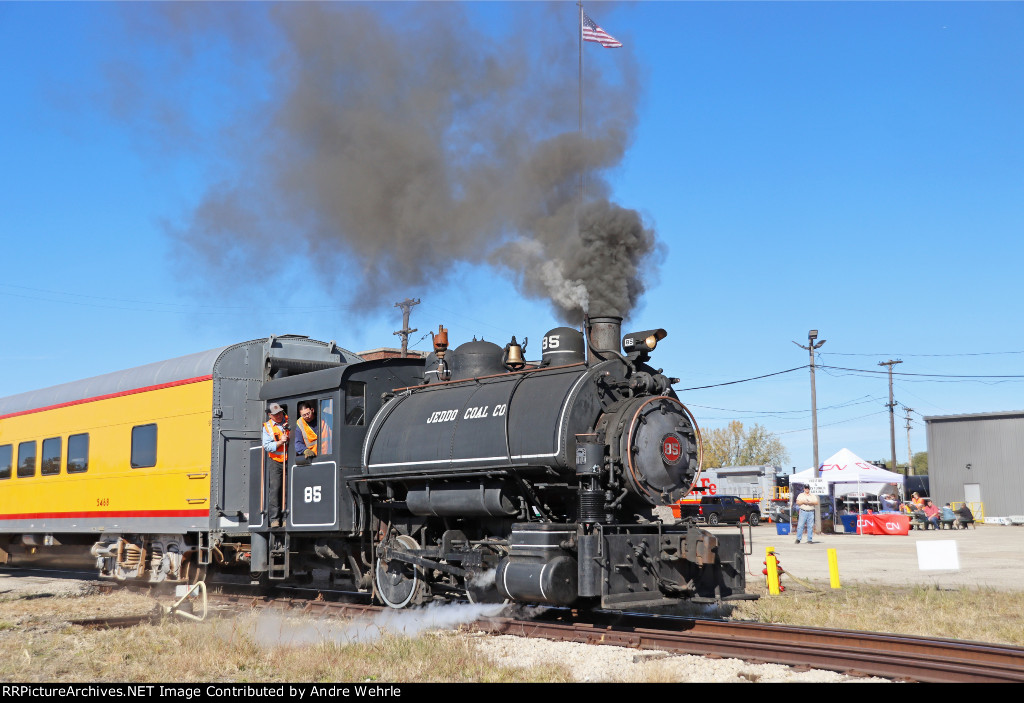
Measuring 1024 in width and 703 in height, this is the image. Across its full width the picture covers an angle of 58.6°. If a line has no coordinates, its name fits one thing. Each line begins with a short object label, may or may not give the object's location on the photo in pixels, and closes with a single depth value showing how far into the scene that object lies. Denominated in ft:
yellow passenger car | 44.14
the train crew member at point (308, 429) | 39.22
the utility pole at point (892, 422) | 210.40
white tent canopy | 126.00
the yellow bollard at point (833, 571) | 45.27
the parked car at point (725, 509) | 139.03
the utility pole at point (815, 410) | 102.65
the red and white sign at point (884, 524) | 96.84
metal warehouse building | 141.08
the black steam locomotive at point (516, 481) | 30.09
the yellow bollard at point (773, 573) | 43.32
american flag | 48.36
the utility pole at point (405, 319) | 123.44
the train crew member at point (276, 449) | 40.52
